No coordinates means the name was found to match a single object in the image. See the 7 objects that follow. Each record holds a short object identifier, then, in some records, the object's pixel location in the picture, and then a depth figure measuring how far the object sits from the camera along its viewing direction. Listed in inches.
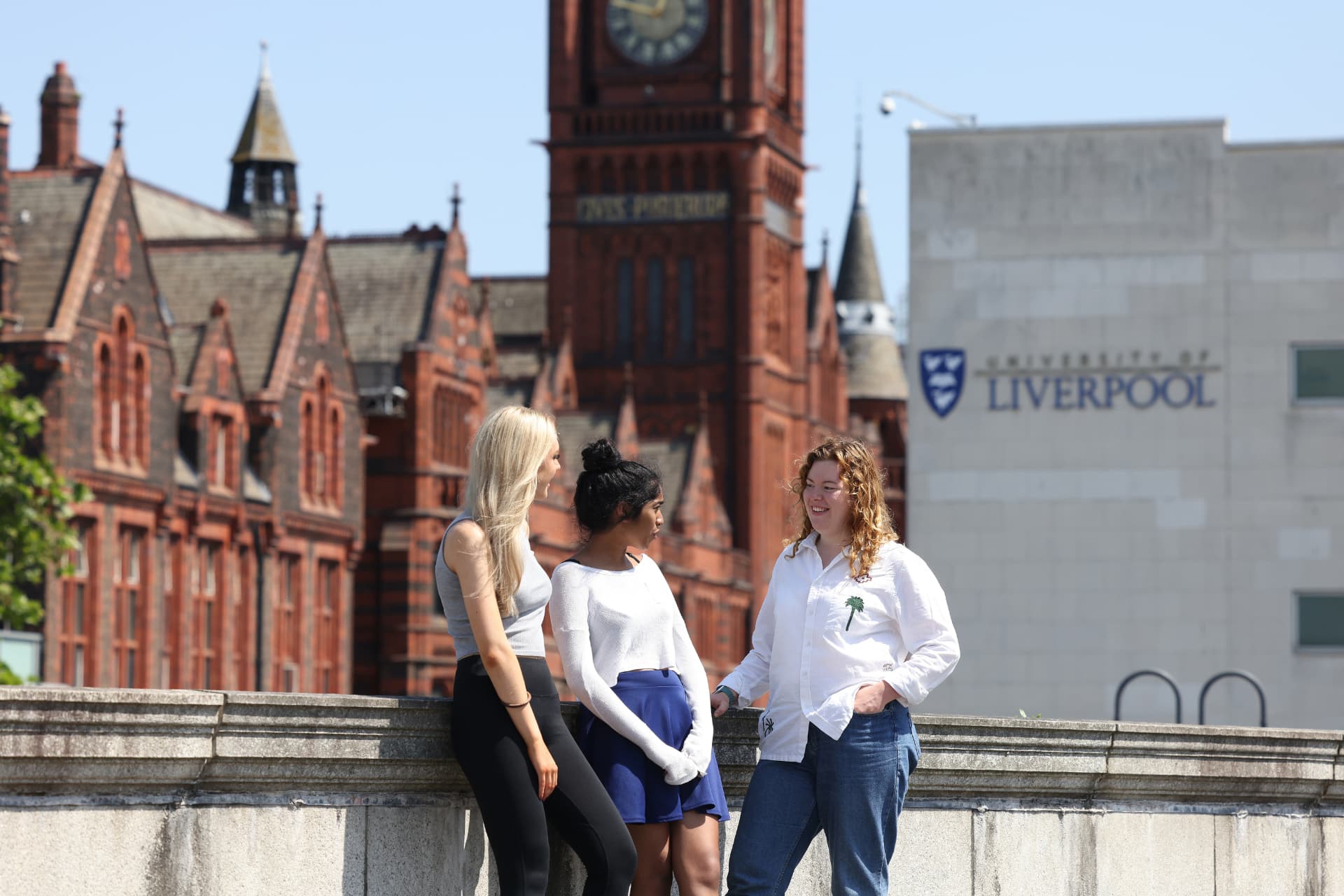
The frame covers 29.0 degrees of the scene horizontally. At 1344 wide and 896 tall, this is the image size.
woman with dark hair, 329.4
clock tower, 3727.9
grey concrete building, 1657.2
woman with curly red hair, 332.5
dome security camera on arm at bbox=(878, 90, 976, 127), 2082.9
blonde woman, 314.8
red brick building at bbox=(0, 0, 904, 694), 2010.3
